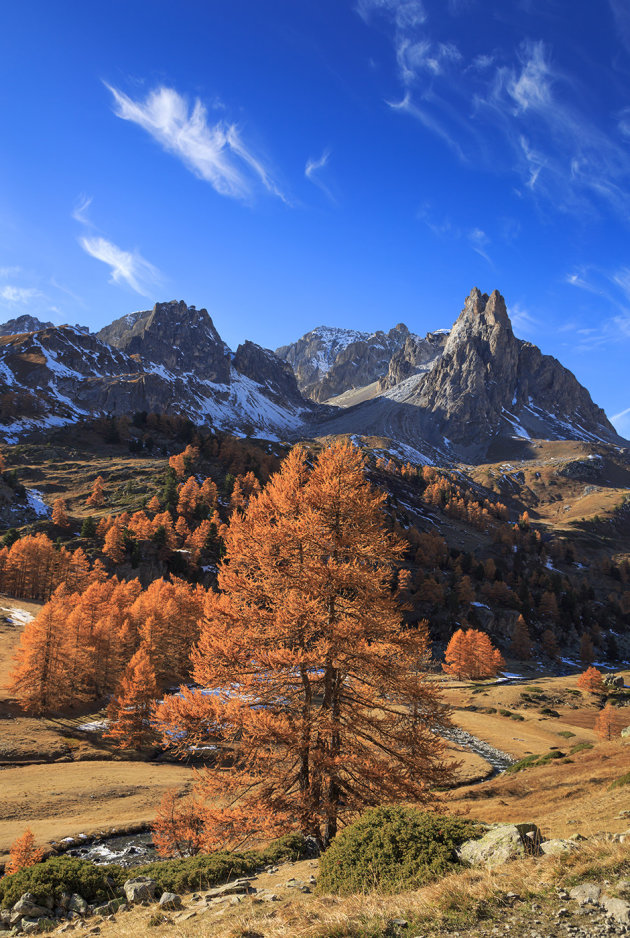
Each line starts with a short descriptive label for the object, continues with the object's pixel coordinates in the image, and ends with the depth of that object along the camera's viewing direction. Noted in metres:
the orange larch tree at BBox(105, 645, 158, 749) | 40.44
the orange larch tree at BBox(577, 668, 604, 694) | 71.38
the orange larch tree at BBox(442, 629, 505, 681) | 83.69
